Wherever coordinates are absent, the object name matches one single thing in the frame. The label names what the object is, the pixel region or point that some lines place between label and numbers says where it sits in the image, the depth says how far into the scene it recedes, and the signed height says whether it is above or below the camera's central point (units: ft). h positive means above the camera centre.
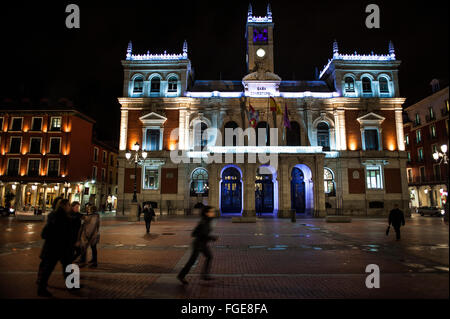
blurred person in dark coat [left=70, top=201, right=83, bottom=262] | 24.16 -2.67
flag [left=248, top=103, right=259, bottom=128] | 105.85 +30.00
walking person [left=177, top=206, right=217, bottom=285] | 23.17 -3.34
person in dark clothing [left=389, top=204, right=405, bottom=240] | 45.01 -3.20
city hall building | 114.52 +27.34
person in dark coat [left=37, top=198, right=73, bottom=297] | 19.70 -3.13
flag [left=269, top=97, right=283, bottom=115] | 104.20 +33.40
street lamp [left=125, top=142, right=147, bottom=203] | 113.50 +16.15
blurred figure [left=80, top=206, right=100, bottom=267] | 27.58 -3.36
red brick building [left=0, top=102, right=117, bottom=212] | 130.21 +20.30
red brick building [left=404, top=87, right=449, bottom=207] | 135.95 +25.15
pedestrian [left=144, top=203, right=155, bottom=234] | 54.65 -3.12
